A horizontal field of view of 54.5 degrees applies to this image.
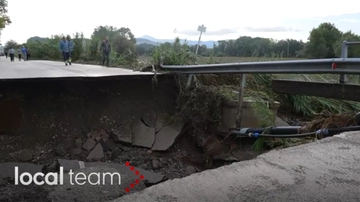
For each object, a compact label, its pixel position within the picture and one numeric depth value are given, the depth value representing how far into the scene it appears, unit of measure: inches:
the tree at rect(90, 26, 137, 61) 865.5
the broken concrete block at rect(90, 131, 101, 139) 283.0
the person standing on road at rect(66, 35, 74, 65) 691.4
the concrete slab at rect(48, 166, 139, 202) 132.4
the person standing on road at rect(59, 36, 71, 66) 673.6
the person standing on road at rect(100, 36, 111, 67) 601.3
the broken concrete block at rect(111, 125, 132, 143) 286.4
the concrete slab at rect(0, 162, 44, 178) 228.3
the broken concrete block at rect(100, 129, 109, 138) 286.8
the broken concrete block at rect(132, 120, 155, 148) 287.8
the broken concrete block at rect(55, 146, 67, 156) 263.1
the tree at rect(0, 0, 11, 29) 1640.0
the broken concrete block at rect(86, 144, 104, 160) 265.2
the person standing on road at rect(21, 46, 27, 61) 1179.1
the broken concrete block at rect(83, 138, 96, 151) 271.7
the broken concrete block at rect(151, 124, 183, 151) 285.7
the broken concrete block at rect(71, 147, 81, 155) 265.9
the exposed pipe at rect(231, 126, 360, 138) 211.8
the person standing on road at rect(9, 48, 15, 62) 1182.6
